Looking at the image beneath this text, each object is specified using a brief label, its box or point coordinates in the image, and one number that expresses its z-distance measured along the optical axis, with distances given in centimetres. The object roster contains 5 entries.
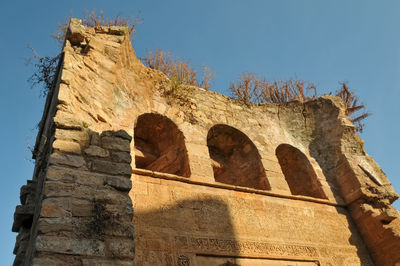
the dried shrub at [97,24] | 781
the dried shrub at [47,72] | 580
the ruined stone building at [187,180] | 285
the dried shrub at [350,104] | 1040
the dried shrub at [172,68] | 980
